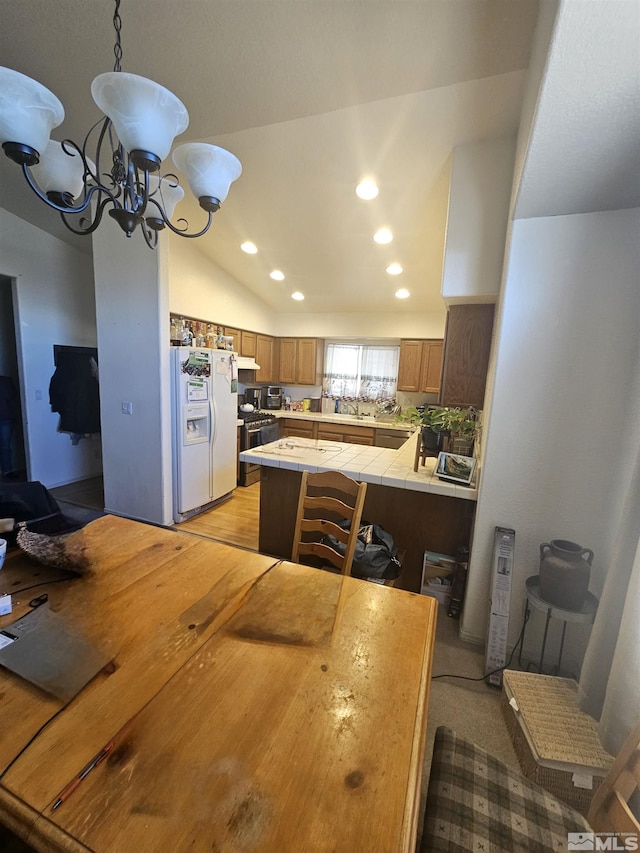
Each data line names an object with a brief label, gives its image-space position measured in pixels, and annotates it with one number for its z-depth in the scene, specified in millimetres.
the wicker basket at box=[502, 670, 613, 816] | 1246
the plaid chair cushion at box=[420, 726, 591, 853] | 823
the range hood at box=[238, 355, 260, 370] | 4673
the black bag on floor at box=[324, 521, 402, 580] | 1883
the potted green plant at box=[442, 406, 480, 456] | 2197
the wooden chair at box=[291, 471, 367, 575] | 1576
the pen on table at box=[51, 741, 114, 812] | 606
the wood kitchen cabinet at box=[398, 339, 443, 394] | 4859
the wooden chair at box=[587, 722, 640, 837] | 812
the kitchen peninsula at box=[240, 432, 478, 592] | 2238
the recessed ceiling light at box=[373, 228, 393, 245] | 3198
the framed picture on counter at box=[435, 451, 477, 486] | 2105
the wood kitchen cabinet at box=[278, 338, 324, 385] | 5559
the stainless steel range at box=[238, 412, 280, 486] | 4531
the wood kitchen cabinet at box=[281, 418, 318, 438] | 5332
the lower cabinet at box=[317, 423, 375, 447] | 5020
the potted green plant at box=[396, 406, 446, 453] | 2297
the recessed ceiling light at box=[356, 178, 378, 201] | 2630
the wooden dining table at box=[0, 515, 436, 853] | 587
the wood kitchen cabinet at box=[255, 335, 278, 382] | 5323
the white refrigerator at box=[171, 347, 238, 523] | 3279
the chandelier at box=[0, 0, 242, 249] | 953
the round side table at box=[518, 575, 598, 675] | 1538
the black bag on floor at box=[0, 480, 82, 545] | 2236
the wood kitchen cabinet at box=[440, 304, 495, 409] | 2336
